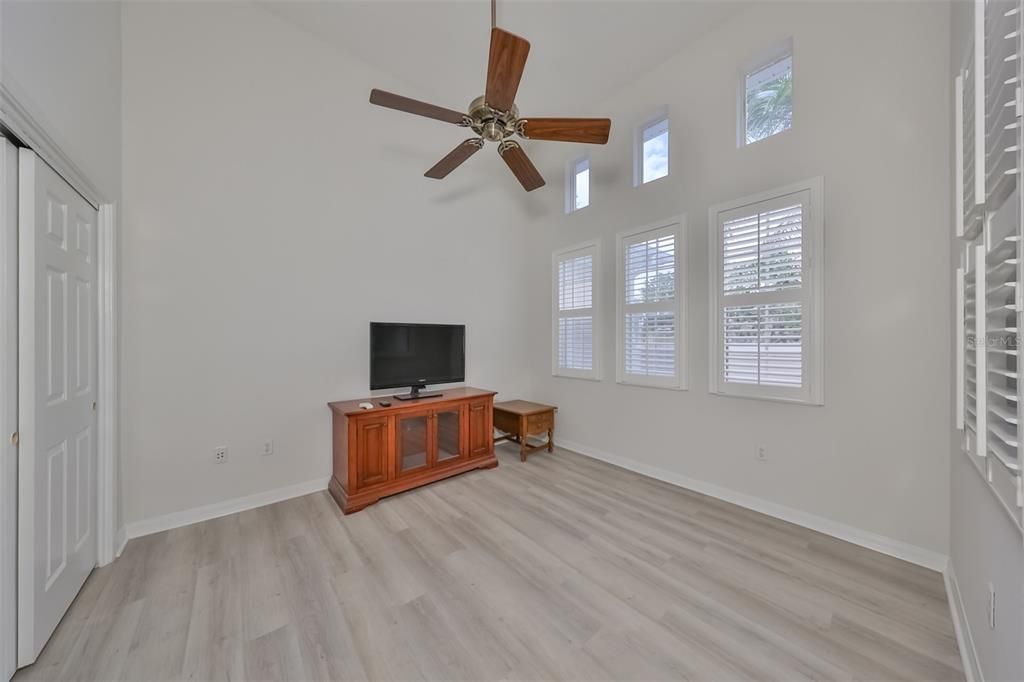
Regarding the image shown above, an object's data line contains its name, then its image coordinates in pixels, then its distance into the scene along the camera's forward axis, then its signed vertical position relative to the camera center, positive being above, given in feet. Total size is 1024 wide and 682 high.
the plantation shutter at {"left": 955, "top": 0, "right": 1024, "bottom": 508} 3.37 +0.93
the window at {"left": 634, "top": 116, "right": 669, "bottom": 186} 11.40 +5.94
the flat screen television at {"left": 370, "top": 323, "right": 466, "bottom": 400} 10.97 -0.52
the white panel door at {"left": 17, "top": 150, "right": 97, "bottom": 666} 4.93 -0.91
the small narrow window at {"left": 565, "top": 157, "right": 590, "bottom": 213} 14.07 +5.94
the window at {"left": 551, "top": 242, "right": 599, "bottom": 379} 13.44 +1.03
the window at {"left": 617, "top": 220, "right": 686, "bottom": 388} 10.80 +1.02
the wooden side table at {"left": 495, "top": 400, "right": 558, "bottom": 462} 12.94 -2.99
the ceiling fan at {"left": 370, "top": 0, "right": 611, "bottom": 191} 5.95 +4.43
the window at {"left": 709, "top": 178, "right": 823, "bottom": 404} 8.27 +1.07
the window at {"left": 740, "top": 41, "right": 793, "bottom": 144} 8.98 +6.10
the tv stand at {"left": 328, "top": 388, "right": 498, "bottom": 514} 9.48 -3.00
